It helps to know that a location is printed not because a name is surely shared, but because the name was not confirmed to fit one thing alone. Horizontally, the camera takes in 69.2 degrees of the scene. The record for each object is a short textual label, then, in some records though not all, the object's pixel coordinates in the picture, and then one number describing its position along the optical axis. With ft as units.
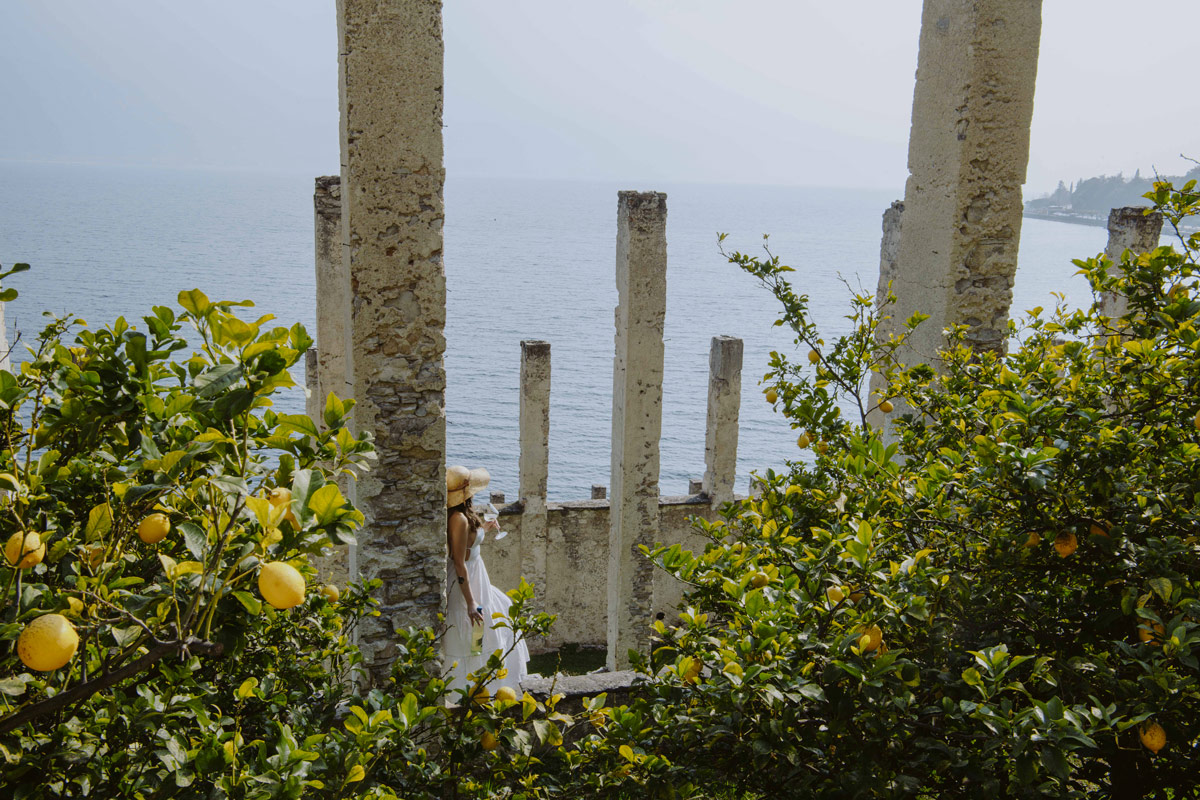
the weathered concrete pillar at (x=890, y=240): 30.71
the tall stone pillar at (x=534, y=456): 36.47
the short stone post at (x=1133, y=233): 31.30
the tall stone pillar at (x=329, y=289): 25.45
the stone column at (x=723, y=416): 37.35
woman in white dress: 16.43
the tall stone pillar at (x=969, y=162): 14.80
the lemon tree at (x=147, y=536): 5.20
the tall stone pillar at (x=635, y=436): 28.09
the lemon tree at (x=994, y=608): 6.78
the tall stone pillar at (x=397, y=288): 13.23
